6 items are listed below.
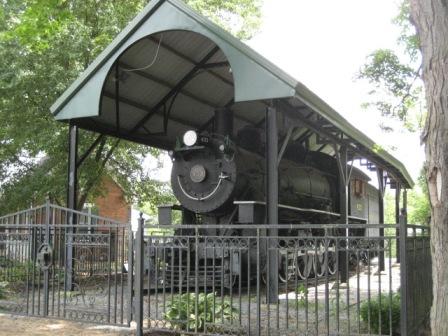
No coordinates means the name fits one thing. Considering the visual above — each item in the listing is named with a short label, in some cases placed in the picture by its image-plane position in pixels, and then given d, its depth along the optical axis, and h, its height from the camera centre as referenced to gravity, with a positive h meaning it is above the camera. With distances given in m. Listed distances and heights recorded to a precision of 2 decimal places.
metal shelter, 10.44 +3.05
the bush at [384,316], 7.62 -1.35
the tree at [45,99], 16.44 +3.66
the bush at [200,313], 7.72 -1.33
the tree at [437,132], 5.00 +0.80
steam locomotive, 12.63 +0.85
